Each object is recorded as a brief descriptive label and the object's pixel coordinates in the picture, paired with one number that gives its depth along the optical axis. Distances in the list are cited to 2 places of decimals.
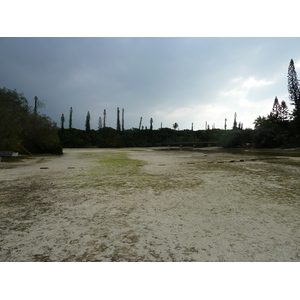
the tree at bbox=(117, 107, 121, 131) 60.64
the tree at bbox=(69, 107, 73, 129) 57.83
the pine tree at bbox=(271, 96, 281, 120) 45.58
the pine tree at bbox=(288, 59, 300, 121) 36.44
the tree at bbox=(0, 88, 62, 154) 11.93
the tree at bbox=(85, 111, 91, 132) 56.95
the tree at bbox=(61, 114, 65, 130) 56.88
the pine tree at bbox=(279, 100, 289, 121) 42.97
